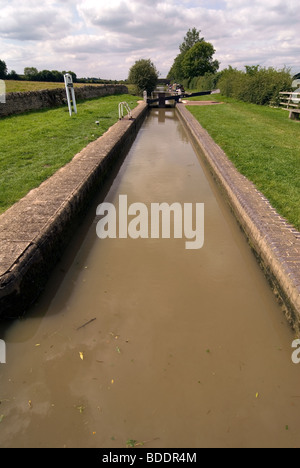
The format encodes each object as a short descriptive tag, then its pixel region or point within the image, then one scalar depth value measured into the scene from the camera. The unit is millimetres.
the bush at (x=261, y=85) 16812
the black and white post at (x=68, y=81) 12358
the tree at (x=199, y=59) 54884
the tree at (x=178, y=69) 67312
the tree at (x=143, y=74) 32188
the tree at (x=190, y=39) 66812
